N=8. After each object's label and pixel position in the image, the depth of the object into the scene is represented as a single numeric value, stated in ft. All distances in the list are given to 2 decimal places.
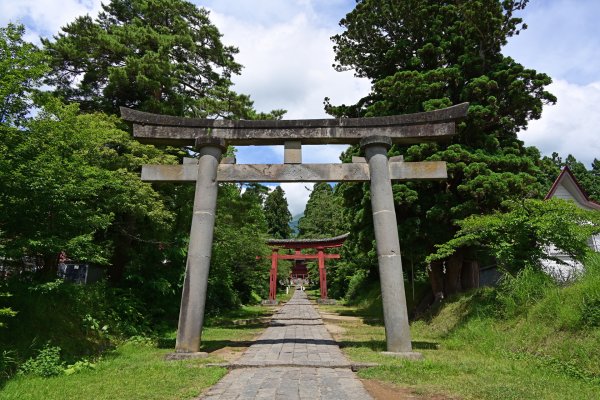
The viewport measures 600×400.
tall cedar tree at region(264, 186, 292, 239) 192.54
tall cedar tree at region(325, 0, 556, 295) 40.63
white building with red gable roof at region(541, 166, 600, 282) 59.00
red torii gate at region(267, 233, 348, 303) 114.83
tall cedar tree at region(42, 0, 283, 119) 46.21
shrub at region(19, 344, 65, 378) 23.03
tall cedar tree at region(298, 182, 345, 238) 152.10
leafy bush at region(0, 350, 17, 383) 22.08
